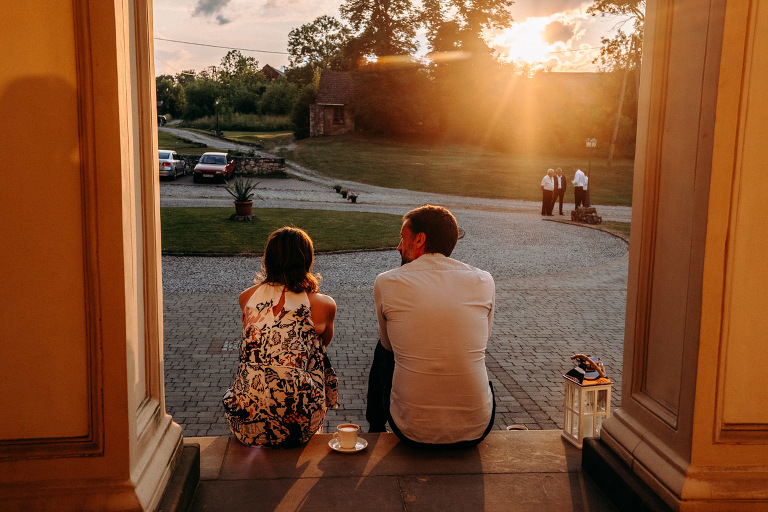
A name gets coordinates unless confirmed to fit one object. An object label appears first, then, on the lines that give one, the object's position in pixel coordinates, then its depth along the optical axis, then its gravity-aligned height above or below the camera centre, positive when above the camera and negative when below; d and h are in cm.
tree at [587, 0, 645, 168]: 3606 +670
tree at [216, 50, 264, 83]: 8294 +1016
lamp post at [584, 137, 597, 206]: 2792 +52
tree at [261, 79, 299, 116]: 6850 +499
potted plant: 1778 -144
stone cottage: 5484 +320
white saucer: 337 -149
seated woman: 332 -103
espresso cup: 337 -143
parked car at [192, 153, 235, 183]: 3144 -97
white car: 3159 -88
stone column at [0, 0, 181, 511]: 216 -39
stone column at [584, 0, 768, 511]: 233 -37
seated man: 321 -90
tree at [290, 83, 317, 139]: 5594 +305
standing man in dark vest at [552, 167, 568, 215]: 2286 -104
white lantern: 361 -138
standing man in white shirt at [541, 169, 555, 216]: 2231 -126
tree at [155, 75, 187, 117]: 7988 +573
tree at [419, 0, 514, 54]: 5275 +1016
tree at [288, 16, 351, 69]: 7850 +1243
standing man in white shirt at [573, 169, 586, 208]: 2227 -104
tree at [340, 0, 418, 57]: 5397 +977
